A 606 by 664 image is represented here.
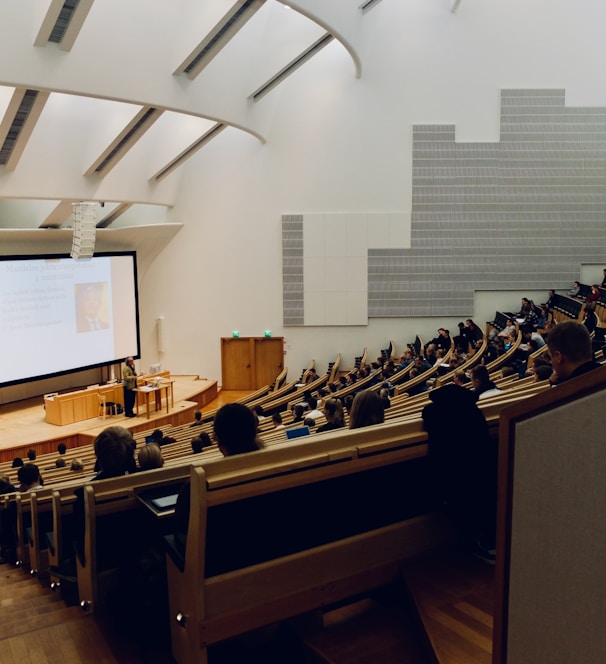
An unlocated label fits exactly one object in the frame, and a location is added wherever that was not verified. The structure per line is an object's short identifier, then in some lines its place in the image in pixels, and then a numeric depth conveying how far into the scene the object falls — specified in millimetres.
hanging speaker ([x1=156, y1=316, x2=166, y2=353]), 14641
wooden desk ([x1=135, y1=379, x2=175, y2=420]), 11453
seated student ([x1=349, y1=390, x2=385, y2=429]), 3074
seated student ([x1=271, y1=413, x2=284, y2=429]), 7666
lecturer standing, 11430
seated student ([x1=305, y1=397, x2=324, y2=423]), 7293
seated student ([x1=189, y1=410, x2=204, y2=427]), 9469
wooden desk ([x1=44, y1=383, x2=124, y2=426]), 11023
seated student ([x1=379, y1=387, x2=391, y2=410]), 6698
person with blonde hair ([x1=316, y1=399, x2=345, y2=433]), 5223
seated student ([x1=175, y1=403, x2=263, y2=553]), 2516
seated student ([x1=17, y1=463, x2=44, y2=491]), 5074
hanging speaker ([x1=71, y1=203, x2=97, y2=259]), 11094
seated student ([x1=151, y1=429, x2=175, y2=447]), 7277
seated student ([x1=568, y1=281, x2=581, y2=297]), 13734
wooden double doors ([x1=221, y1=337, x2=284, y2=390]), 14492
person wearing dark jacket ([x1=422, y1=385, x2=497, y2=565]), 2600
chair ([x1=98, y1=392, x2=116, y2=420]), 11586
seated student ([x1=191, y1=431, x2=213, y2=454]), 5699
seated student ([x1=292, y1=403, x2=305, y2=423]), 7908
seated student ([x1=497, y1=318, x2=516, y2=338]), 12047
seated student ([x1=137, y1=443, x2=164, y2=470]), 3592
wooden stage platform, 10062
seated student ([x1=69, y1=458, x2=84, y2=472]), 6203
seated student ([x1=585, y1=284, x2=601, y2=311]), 11852
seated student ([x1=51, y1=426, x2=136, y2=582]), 2959
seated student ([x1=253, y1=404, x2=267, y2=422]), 8945
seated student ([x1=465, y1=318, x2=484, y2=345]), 13039
